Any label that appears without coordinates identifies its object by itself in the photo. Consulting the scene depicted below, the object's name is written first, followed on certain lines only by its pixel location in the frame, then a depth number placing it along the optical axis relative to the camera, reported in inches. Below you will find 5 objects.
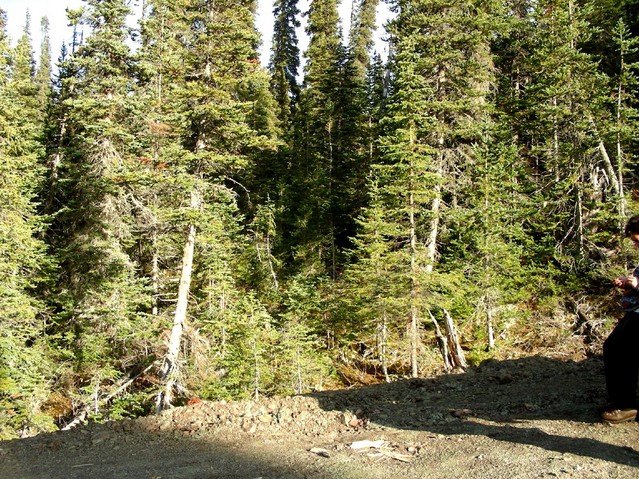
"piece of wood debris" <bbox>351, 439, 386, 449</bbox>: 191.0
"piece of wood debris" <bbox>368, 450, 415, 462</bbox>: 176.2
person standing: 185.0
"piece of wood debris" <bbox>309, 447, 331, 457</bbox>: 183.9
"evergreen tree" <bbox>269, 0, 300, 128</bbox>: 1678.2
